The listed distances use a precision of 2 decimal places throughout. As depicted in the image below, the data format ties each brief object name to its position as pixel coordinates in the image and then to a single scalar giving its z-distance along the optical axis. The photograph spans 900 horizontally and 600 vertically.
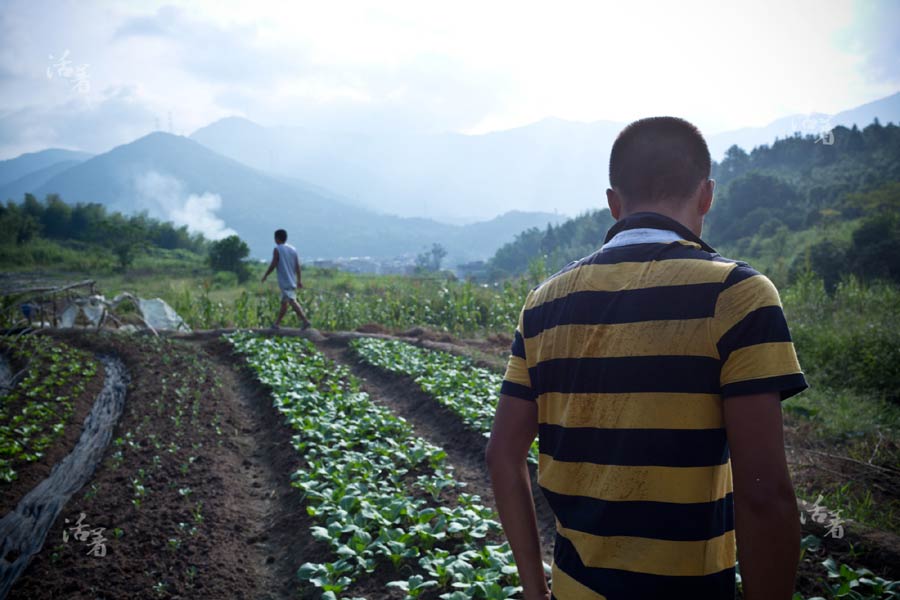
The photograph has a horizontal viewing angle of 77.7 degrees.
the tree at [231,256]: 33.88
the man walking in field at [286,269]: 11.82
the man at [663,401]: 1.17
